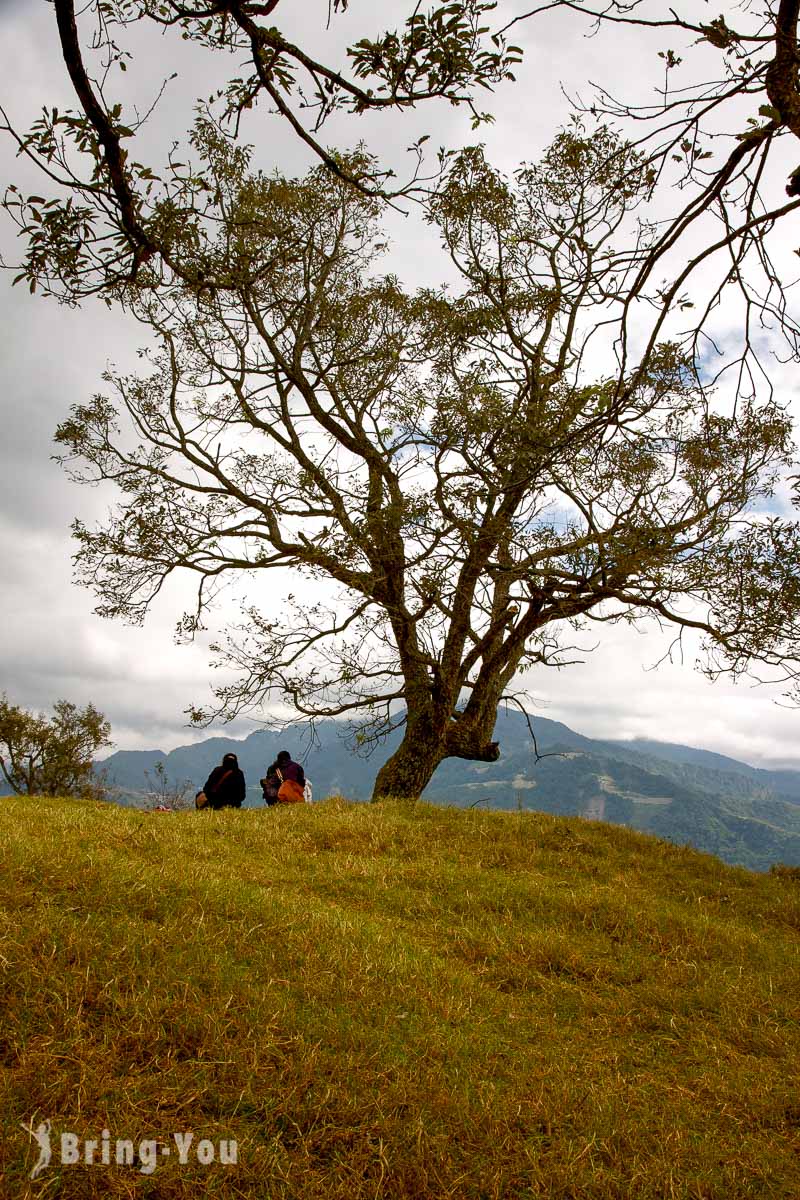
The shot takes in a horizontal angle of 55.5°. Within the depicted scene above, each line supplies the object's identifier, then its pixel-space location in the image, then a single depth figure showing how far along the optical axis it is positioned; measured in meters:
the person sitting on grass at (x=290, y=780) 15.84
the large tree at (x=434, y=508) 12.84
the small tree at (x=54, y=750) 33.25
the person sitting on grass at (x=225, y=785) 15.79
